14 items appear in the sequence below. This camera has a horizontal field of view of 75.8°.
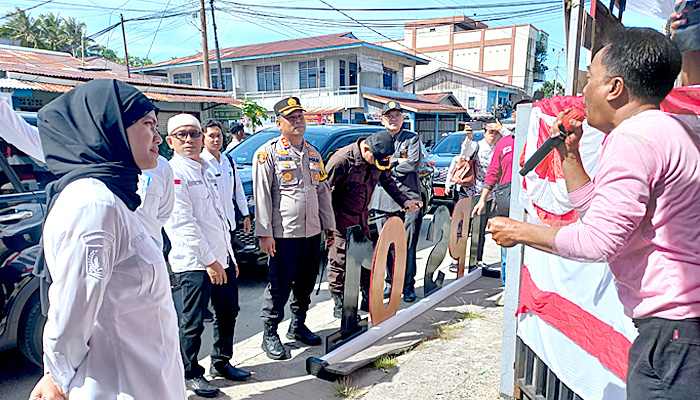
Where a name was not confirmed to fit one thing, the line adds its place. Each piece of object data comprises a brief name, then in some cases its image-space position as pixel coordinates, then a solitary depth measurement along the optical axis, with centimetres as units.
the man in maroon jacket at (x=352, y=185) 400
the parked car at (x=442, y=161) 950
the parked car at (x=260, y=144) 506
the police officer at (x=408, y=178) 484
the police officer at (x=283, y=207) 347
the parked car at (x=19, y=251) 292
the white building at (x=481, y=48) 4828
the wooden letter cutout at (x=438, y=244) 466
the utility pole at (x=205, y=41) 1791
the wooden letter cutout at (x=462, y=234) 501
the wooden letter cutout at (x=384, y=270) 371
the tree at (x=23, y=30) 3888
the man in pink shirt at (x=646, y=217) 129
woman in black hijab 136
